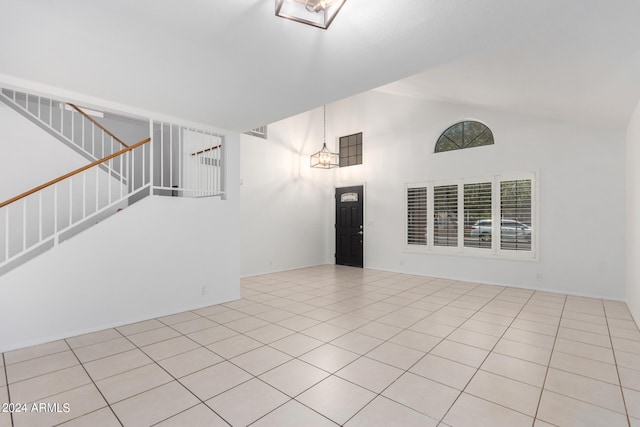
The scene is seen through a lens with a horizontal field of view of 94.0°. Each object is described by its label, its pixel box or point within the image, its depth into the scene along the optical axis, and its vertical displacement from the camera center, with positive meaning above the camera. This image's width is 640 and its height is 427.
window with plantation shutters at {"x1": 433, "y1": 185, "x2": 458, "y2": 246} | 6.31 -0.09
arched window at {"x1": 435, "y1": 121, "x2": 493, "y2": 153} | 5.98 +1.56
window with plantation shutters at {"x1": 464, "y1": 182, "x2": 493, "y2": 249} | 5.86 -0.08
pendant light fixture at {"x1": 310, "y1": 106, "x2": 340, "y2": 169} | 7.17 +1.30
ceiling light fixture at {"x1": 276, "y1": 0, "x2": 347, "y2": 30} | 1.63 +1.16
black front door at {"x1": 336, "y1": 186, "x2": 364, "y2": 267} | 7.90 -0.42
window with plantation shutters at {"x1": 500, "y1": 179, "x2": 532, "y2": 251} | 5.43 -0.07
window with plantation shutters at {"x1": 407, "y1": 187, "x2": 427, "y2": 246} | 6.76 -0.11
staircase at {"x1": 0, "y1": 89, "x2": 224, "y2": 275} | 3.78 +0.61
